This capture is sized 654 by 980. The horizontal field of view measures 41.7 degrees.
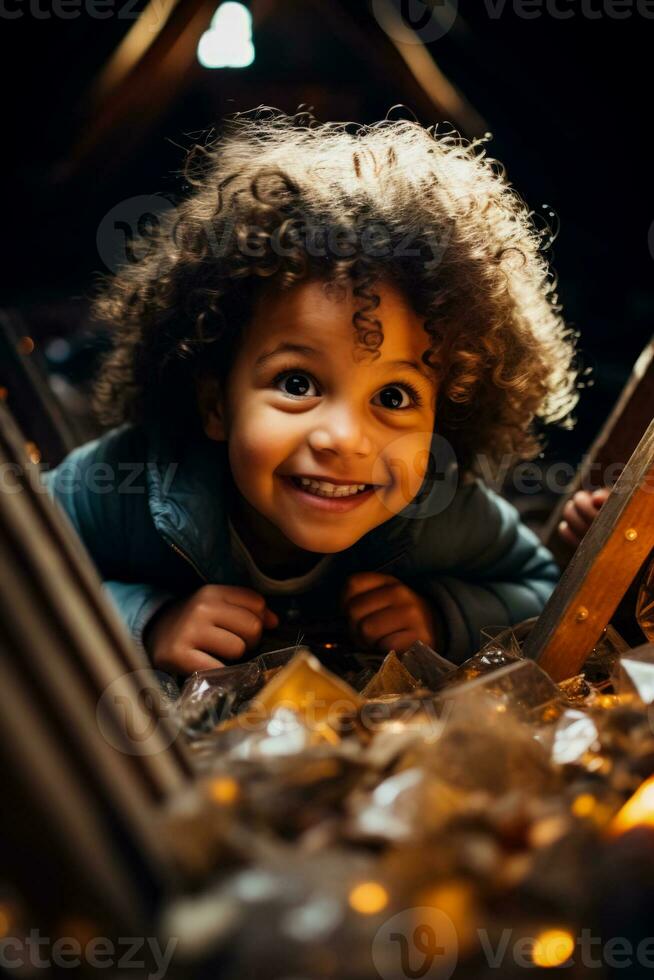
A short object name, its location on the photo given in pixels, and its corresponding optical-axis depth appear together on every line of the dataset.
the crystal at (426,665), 0.99
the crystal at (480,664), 0.96
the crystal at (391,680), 0.96
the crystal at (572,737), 0.70
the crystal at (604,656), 1.03
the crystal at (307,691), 0.69
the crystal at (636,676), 0.76
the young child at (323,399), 1.05
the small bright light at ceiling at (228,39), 1.40
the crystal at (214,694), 0.85
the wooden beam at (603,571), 0.91
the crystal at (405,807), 0.51
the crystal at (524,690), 0.77
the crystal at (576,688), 0.93
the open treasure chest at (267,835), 0.46
